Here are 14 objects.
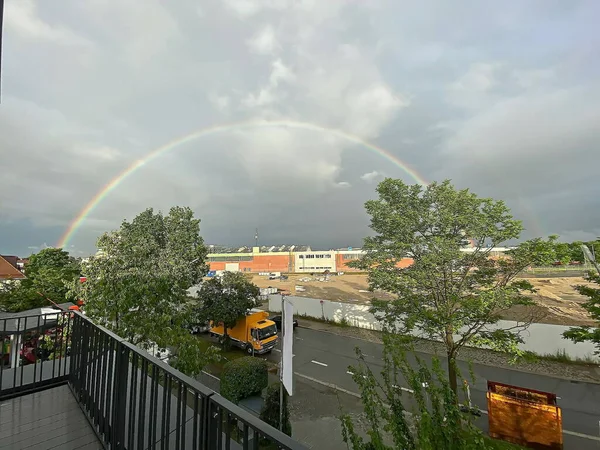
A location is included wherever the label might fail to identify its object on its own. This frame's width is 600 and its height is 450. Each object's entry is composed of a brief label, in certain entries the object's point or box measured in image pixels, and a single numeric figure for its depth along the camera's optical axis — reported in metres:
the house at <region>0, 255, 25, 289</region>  25.32
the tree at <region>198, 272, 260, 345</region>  13.95
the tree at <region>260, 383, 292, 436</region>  6.88
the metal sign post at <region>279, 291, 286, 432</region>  5.11
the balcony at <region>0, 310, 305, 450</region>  1.32
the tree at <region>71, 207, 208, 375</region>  5.57
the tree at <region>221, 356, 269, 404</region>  8.29
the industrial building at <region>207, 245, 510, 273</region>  78.31
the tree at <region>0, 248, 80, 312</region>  13.25
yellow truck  13.80
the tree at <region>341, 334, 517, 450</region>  2.63
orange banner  6.43
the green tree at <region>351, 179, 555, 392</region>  8.98
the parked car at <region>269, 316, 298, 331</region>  17.93
